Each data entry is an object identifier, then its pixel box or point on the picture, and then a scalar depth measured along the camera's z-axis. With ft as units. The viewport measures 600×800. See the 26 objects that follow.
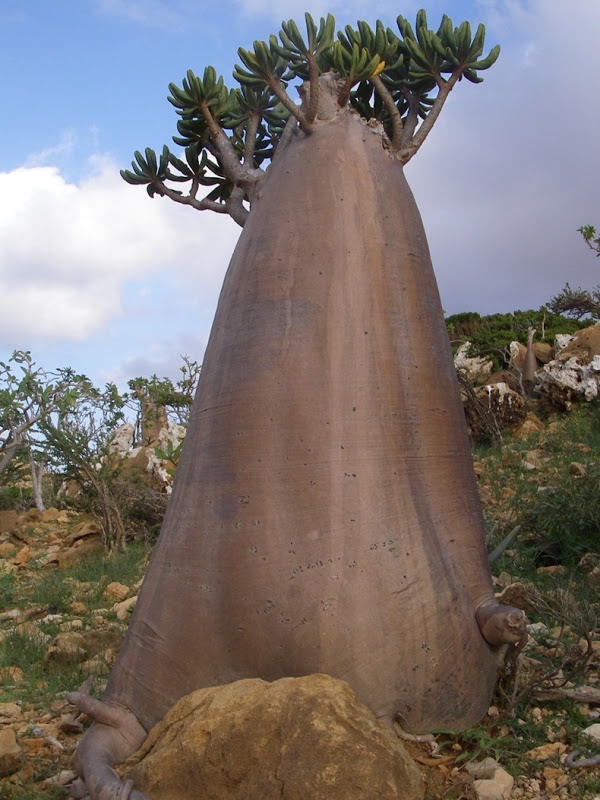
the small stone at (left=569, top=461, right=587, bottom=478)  16.05
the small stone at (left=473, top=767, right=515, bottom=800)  5.78
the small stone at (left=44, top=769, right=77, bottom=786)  7.02
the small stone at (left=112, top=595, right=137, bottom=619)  12.48
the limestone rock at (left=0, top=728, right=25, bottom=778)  7.16
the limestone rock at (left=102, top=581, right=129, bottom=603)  13.87
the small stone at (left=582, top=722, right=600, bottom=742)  6.68
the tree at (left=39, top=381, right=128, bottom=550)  18.63
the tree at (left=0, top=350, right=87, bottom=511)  20.01
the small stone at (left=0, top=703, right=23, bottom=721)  8.84
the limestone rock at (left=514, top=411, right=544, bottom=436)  24.10
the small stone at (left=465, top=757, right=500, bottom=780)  6.12
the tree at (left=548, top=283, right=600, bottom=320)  34.22
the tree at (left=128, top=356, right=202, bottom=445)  31.37
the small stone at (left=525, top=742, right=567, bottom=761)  6.46
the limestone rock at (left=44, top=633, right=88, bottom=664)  10.46
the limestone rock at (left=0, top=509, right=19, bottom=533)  22.97
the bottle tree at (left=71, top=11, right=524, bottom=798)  6.51
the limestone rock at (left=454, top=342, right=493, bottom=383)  32.27
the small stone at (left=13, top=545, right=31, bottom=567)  17.98
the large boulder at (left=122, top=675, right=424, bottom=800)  5.14
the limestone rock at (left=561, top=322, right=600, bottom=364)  25.93
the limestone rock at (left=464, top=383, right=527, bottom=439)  24.20
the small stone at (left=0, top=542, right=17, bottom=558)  19.20
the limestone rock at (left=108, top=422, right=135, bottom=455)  30.89
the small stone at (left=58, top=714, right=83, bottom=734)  8.38
